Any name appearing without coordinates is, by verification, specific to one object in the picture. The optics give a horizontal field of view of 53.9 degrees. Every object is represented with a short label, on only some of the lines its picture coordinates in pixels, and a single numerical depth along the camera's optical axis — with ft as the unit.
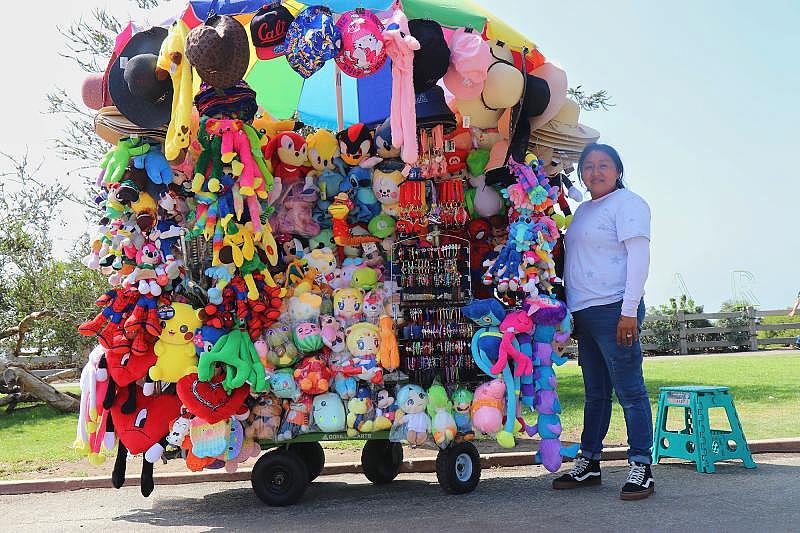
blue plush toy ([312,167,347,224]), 18.74
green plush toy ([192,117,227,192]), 16.26
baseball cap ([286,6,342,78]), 14.82
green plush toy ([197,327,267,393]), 15.87
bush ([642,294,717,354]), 70.38
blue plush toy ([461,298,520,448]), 16.19
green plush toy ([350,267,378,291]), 18.06
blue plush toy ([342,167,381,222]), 18.69
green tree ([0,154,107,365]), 37.68
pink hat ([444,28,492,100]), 15.97
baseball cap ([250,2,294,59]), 14.82
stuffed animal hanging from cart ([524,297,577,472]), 16.43
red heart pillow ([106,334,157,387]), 15.94
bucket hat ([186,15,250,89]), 14.42
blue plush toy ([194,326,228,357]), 16.16
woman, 15.84
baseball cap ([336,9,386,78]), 14.90
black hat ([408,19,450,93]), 15.76
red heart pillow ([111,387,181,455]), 16.08
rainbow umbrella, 15.31
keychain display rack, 17.33
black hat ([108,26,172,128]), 15.79
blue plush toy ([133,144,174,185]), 16.52
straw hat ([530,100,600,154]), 18.47
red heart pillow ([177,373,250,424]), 15.87
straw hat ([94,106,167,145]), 16.67
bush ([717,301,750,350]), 70.28
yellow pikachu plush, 16.10
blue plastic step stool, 18.26
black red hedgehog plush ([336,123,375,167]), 18.70
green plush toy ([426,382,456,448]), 16.30
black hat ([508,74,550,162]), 17.48
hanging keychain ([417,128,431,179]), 18.28
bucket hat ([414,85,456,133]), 18.16
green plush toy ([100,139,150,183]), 16.34
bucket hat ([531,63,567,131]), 17.84
